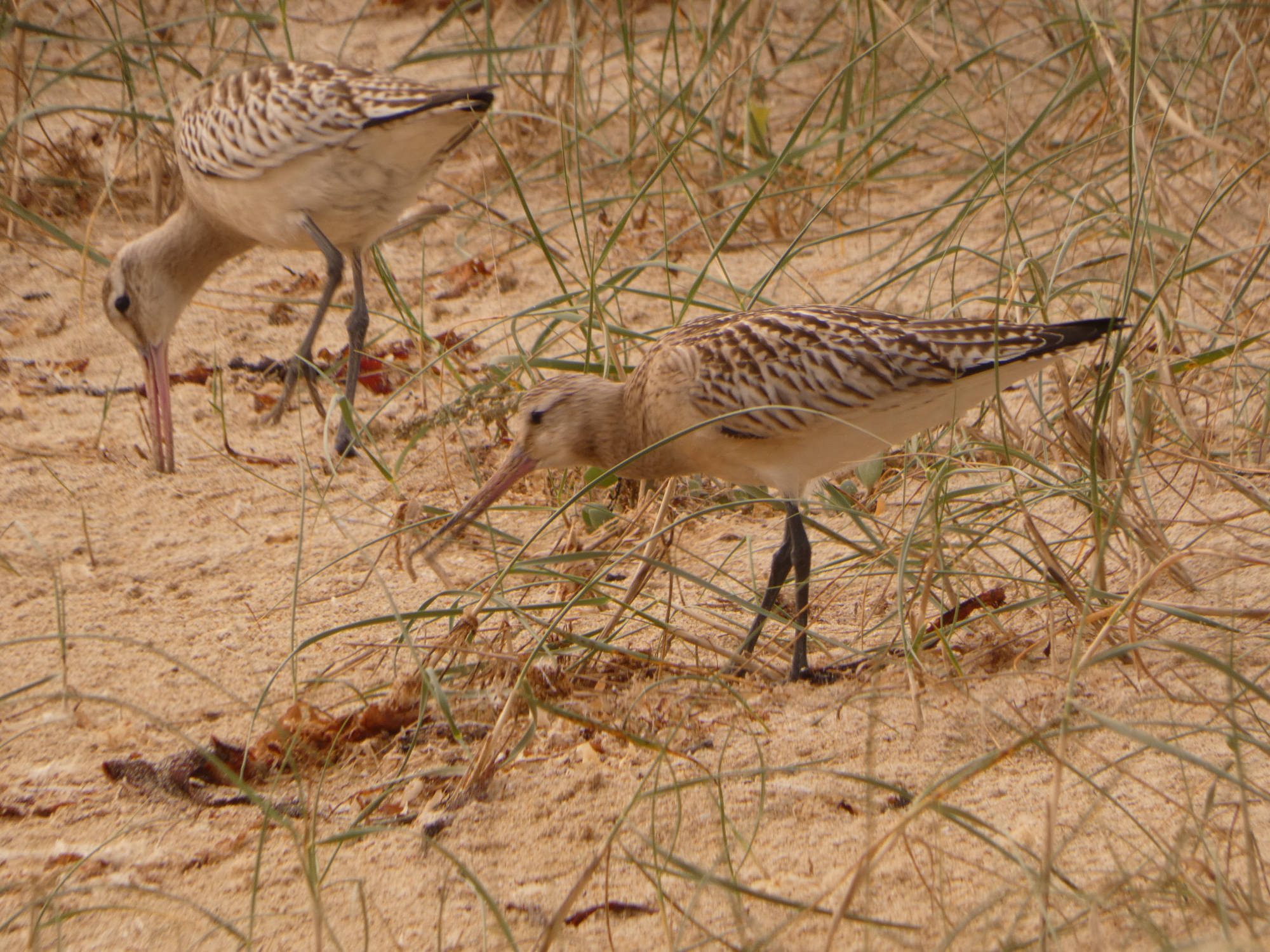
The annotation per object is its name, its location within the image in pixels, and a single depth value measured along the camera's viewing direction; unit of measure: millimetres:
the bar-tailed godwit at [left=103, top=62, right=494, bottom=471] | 10672
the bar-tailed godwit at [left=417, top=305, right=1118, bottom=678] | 6937
